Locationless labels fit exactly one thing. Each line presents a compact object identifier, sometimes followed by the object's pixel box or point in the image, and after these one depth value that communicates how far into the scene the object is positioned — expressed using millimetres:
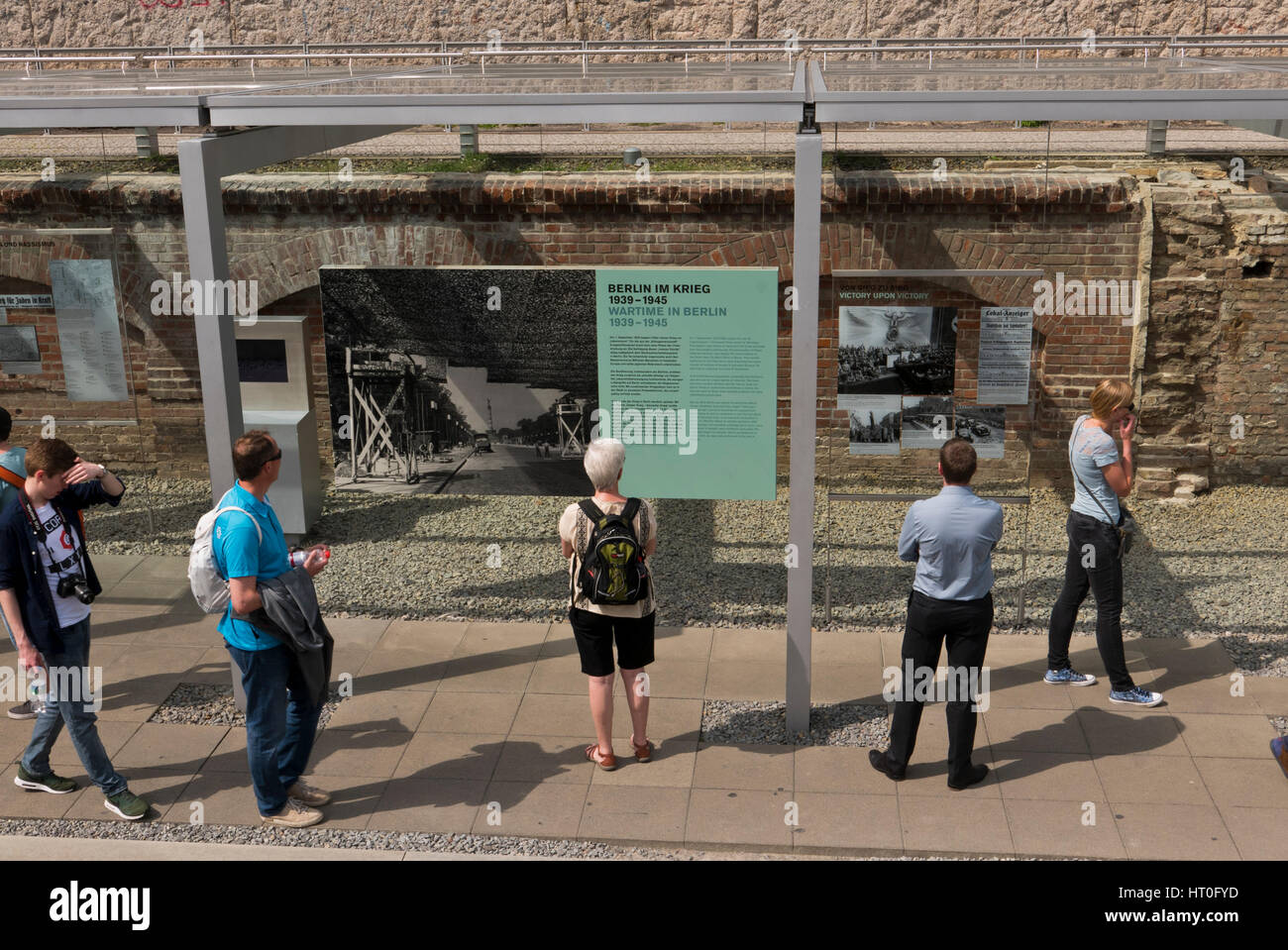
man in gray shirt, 5117
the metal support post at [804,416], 5480
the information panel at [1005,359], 6957
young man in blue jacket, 5066
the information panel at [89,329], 8609
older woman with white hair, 5254
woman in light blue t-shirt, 5934
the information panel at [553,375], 6328
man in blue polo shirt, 4848
